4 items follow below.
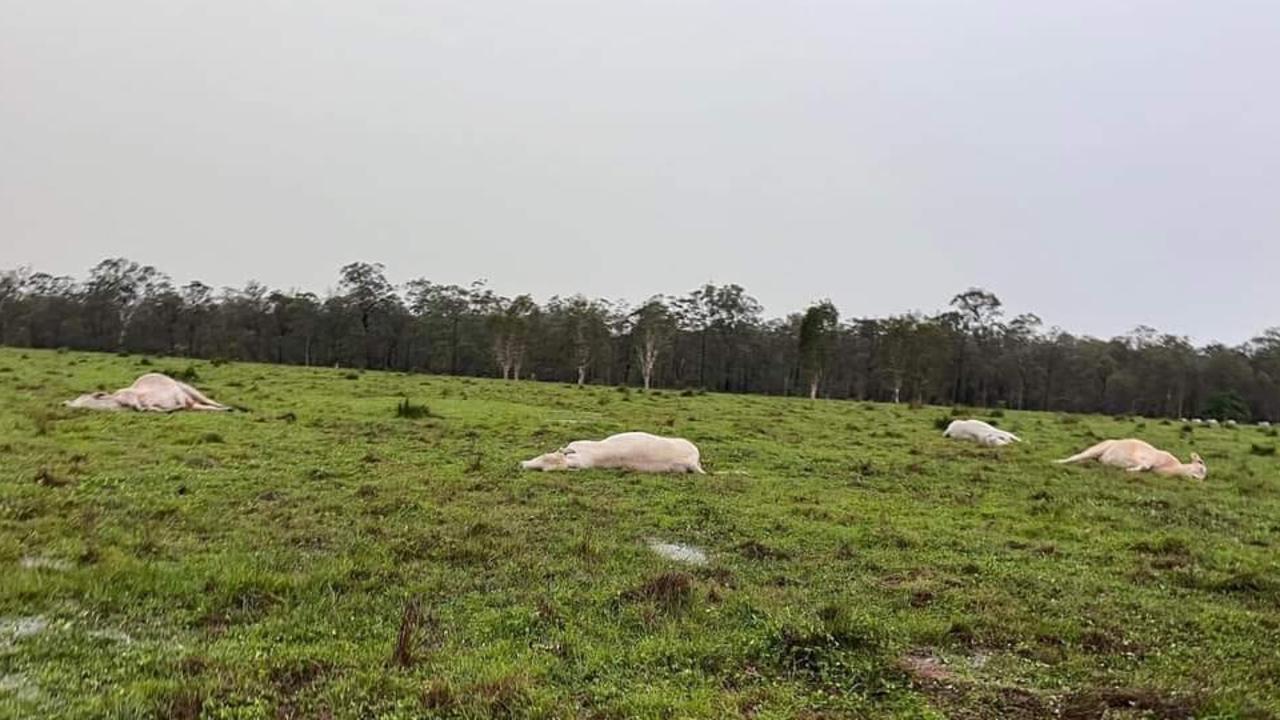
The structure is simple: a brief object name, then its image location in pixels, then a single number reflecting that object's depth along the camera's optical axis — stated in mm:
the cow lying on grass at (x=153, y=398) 18641
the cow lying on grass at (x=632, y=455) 13906
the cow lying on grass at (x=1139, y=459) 16516
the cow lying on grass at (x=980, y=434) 21547
